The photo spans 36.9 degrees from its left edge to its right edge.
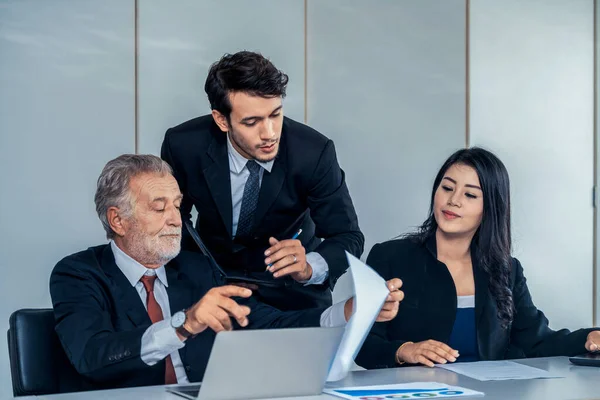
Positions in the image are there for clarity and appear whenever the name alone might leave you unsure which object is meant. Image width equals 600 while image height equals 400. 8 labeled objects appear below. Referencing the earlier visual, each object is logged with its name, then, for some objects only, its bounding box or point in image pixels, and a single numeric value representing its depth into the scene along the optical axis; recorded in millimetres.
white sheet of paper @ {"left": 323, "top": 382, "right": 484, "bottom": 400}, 2035
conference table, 2020
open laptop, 1868
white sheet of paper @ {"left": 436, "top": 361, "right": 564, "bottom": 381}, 2342
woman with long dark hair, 3137
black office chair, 2346
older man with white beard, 2305
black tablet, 2572
